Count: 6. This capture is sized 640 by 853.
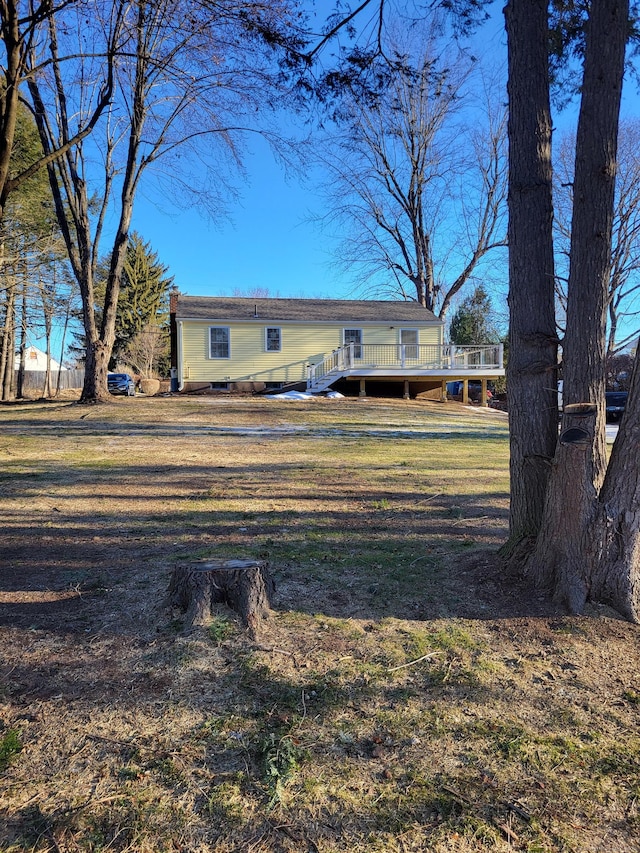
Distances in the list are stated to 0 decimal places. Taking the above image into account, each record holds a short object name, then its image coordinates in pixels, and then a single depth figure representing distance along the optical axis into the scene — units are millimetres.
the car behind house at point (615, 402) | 15883
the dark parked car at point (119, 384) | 24656
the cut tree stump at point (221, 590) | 2656
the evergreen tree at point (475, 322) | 40469
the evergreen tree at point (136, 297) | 34438
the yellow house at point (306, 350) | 20125
